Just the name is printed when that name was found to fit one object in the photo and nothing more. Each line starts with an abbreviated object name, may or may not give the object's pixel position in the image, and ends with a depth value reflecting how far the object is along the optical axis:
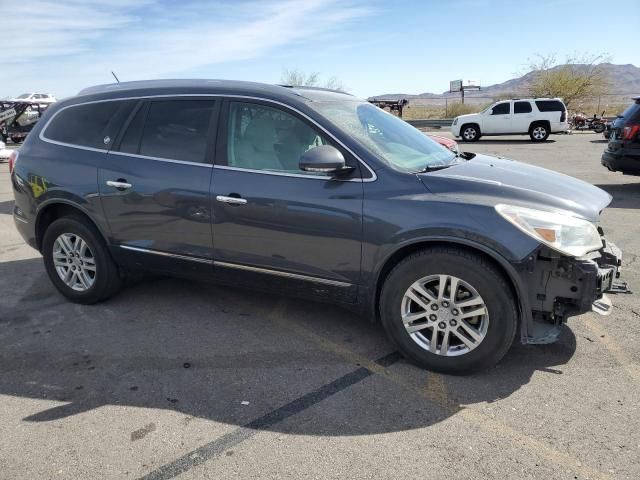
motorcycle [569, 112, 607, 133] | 28.16
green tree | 42.66
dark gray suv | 3.18
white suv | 22.97
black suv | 9.08
